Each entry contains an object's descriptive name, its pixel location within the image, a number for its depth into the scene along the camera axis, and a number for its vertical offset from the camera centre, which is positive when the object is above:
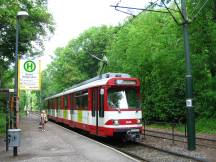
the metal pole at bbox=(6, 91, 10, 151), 9.84 -0.08
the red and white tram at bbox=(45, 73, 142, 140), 11.04 -0.44
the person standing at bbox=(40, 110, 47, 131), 17.57 -1.59
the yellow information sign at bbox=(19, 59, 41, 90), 9.51 +0.86
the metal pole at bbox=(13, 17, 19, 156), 9.53 -0.14
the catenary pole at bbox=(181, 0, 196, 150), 9.65 -0.08
